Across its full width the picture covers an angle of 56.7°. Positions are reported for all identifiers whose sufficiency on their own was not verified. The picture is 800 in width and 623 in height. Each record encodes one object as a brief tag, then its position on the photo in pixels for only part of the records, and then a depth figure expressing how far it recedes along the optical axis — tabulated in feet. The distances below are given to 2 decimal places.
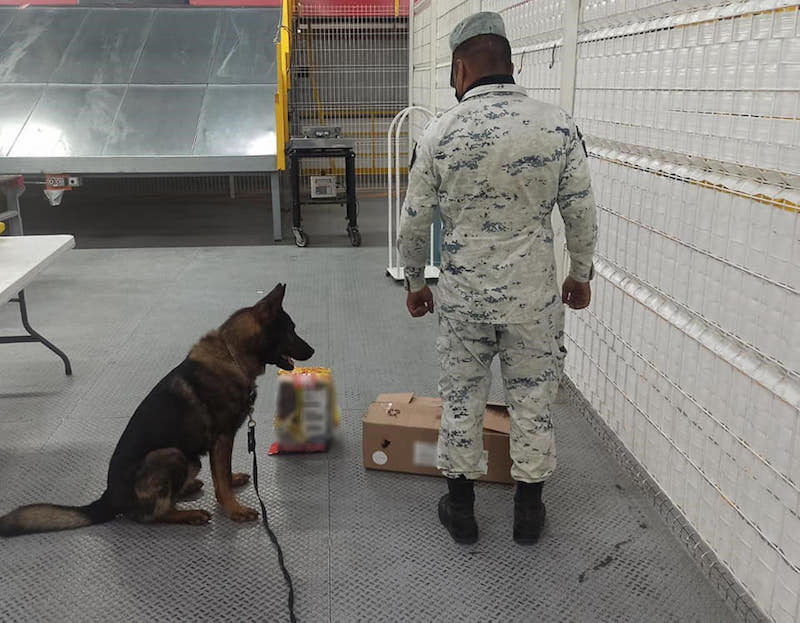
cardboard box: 8.56
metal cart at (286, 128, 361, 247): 21.30
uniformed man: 6.44
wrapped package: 9.48
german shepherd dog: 7.47
